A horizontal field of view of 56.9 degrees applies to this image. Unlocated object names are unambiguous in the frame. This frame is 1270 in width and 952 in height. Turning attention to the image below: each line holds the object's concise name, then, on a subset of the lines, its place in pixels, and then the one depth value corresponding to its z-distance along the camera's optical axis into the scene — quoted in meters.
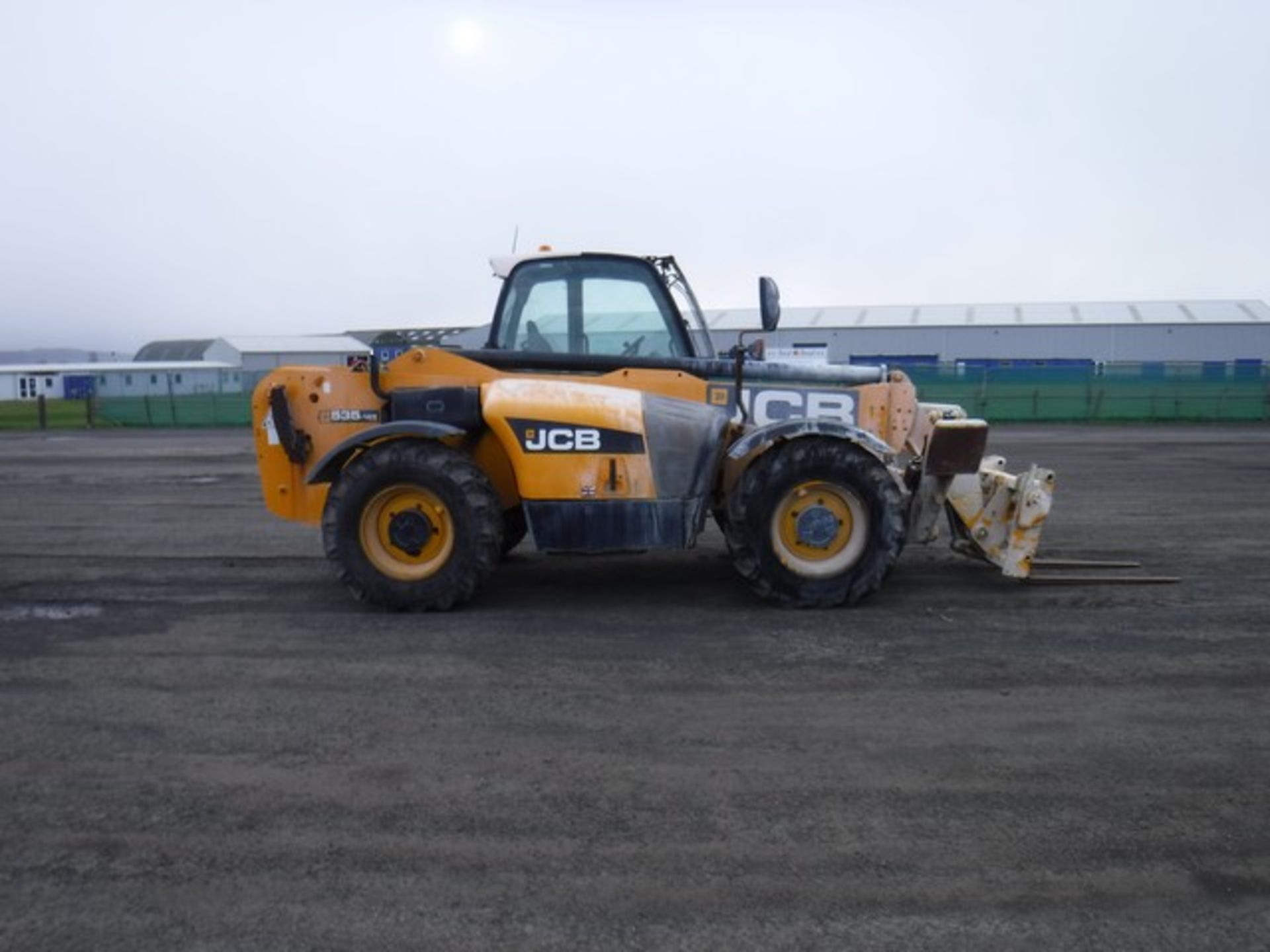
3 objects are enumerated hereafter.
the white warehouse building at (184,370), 52.22
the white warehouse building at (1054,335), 51.50
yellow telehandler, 7.65
